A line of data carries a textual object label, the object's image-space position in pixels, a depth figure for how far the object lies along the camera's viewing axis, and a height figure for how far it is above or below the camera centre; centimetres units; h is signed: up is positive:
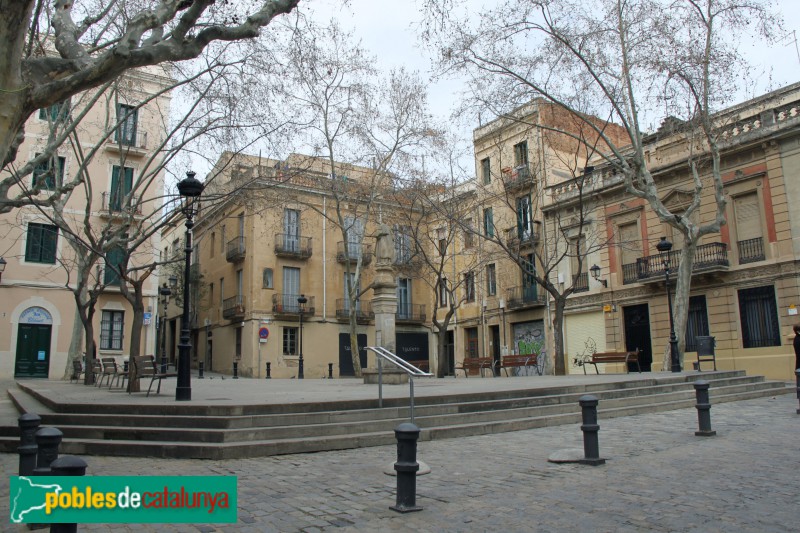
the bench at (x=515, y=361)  2327 -10
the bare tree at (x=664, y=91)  1836 +830
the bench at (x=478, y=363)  2522 -15
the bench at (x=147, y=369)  1227 -8
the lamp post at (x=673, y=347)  1916 +27
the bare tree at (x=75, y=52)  637 +358
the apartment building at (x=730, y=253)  2211 +406
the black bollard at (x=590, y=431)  719 -86
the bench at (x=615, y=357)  2034 +0
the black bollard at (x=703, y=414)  917 -87
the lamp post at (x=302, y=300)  3045 +305
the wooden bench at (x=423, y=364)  3025 -20
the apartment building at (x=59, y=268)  2755 +449
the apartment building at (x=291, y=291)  3438 +424
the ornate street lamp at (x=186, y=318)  1098 +84
